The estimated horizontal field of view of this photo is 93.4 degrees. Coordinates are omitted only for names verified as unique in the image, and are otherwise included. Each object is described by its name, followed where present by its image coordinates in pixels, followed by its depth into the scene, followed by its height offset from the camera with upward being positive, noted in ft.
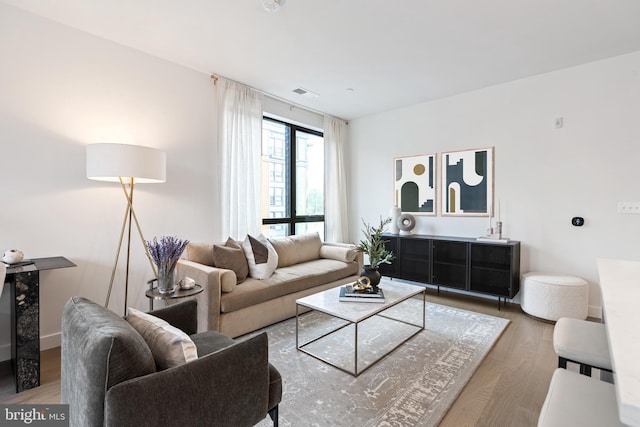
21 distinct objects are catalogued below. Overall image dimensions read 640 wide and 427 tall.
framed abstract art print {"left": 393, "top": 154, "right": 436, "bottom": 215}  14.46 +1.41
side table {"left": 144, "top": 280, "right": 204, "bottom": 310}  7.55 -2.06
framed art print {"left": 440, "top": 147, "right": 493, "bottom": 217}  12.91 +1.33
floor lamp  7.66 +1.33
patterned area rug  5.79 -3.84
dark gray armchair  3.23 -2.02
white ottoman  9.96 -2.86
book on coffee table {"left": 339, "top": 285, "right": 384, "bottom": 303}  8.23 -2.33
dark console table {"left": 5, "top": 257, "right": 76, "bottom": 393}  6.44 -2.41
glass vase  7.74 -1.77
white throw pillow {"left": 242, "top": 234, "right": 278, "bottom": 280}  10.24 -1.57
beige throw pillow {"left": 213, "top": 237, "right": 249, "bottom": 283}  9.58 -1.52
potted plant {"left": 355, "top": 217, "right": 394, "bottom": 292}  8.98 -1.37
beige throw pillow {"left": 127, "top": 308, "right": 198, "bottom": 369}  3.92 -1.76
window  14.20 +1.69
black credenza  11.59 -2.15
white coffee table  7.35 -2.46
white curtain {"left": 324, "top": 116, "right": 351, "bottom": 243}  16.70 +1.70
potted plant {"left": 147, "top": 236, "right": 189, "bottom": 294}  7.66 -1.19
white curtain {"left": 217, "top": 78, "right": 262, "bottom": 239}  11.91 +2.31
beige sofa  8.45 -2.32
